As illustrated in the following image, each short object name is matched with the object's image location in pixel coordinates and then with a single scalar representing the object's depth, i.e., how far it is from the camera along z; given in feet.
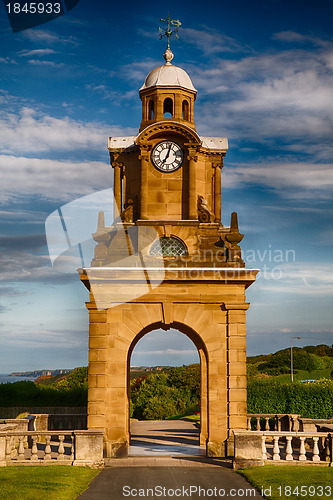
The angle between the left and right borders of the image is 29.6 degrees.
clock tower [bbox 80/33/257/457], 89.66
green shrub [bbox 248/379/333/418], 129.39
